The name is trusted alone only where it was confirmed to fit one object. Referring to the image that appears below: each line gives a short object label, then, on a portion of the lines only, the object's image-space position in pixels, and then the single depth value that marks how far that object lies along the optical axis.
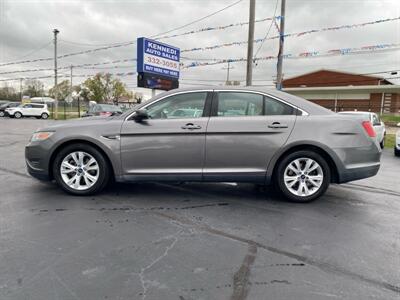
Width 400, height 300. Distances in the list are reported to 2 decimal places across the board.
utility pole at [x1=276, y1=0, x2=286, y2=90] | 13.36
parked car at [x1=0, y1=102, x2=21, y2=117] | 32.75
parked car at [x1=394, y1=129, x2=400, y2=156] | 9.21
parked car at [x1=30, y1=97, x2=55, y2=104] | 49.48
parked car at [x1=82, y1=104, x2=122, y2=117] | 15.80
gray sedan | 4.08
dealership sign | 12.30
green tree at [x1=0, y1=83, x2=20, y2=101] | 72.31
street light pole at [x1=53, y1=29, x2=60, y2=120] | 28.89
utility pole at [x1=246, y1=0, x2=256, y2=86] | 12.03
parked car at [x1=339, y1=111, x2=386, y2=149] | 10.51
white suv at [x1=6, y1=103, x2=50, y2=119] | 30.80
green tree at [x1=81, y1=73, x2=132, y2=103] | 62.94
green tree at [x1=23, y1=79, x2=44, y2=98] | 75.77
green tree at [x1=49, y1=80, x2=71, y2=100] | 69.00
